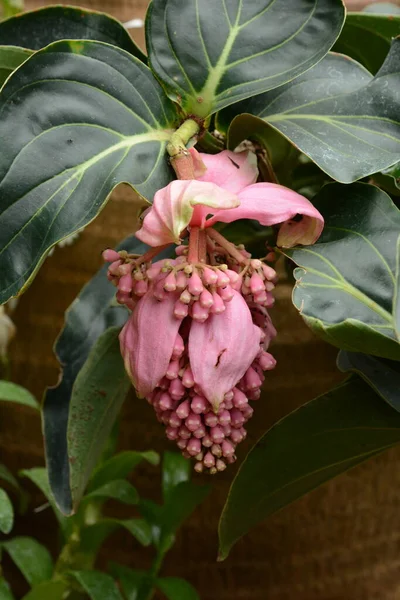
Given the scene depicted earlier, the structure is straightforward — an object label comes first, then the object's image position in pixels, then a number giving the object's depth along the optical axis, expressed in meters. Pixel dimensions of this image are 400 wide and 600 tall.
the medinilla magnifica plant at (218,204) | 1.28
